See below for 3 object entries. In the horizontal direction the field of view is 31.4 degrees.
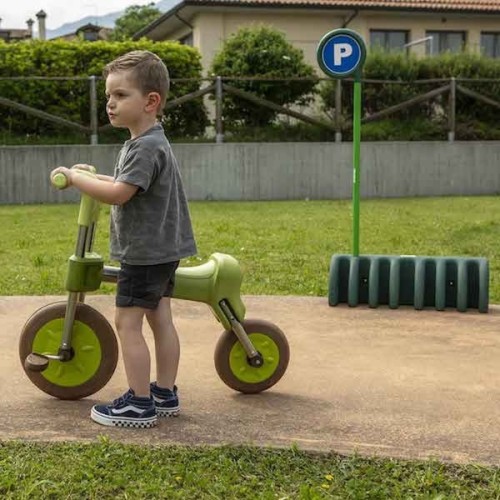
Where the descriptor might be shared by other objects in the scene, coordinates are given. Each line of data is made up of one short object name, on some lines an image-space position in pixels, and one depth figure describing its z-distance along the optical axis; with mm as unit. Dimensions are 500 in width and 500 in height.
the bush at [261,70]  16812
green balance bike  3773
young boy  3512
